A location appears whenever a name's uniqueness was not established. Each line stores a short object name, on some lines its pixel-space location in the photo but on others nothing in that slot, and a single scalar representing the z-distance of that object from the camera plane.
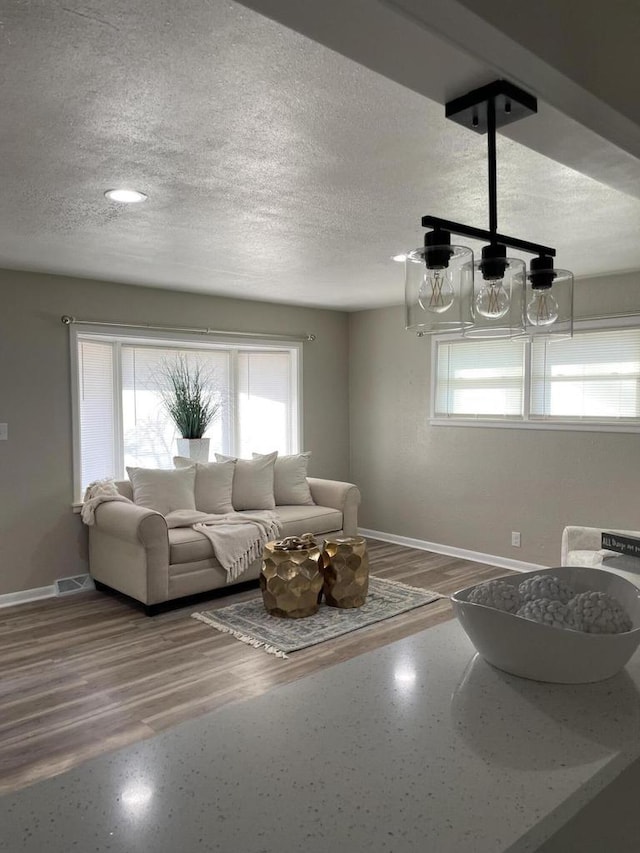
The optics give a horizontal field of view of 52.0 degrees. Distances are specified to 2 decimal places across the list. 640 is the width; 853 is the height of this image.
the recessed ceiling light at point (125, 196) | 2.81
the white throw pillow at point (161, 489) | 4.73
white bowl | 1.17
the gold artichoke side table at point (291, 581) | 4.05
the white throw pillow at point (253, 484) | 5.29
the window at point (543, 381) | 4.68
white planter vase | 5.26
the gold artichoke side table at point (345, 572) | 4.26
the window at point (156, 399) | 5.05
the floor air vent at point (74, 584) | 4.71
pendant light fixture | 1.38
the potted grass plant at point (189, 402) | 5.29
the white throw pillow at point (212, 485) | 5.04
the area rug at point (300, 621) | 3.76
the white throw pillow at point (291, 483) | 5.59
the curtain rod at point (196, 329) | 4.71
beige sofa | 4.16
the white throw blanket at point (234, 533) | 4.49
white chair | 3.59
